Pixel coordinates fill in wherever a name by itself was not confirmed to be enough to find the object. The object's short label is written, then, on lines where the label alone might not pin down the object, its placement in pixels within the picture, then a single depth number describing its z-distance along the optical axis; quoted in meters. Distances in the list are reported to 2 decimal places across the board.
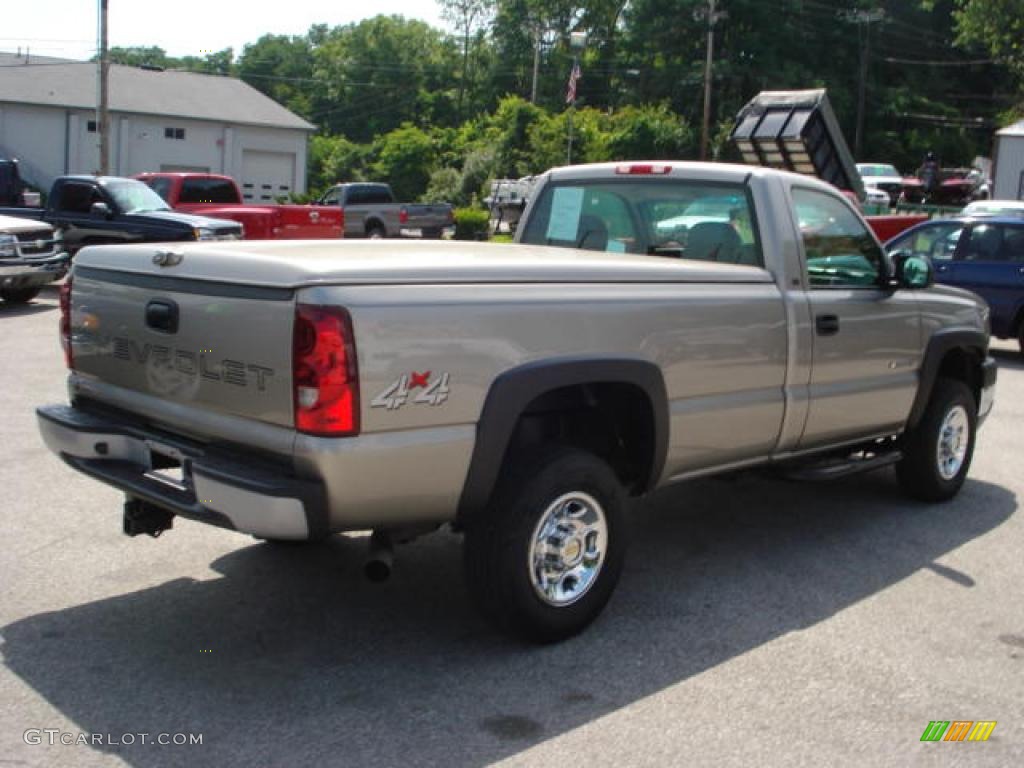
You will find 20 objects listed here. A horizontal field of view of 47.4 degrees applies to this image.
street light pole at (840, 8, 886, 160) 64.12
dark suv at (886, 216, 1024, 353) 14.34
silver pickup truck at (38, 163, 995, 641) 3.85
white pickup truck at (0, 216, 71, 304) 15.28
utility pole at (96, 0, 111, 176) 31.69
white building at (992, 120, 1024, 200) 38.66
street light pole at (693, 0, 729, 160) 41.16
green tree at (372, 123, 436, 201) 60.25
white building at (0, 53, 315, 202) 44.38
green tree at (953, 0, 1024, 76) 39.22
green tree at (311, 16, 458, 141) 100.31
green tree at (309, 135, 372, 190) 68.56
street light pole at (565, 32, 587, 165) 30.81
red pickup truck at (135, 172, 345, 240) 20.45
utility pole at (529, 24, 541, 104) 74.00
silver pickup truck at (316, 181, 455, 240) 31.59
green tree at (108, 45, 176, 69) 120.44
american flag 33.28
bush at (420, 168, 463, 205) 53.91
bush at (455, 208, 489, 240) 36.22
